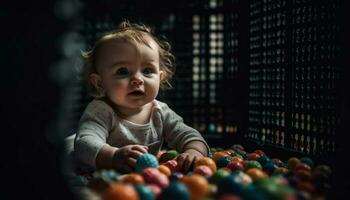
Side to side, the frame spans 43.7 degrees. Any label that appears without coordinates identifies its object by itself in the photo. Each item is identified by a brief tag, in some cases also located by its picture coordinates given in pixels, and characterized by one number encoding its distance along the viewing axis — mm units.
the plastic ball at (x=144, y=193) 729
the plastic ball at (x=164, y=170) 1020
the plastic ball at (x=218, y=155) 1285
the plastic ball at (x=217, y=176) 885
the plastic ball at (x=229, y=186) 735
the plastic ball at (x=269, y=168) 1123
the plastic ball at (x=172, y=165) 1127
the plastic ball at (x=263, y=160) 1194
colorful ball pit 703
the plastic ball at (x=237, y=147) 1527
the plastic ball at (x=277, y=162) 1228
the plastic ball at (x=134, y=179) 865
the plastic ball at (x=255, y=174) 926
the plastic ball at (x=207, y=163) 1099
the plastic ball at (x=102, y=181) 839
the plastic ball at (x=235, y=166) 1122
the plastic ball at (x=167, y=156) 1255
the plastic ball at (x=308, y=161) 1106
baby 1293
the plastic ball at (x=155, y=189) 781
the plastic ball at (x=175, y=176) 969
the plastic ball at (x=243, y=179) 786
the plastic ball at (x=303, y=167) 1036
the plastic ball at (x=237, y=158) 1256
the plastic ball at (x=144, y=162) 1025
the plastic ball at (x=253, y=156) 1290
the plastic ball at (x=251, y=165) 1120
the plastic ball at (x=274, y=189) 677
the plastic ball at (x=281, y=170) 1053
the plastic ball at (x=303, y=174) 941
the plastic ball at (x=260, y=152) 1367
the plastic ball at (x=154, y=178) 864
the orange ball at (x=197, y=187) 769
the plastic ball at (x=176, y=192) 719
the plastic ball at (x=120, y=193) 675
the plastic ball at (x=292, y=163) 1129
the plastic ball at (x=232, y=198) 646
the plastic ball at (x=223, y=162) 1204
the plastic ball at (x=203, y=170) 1022
